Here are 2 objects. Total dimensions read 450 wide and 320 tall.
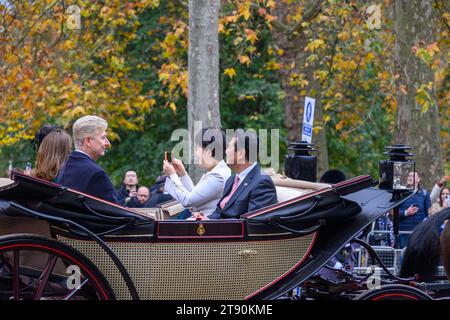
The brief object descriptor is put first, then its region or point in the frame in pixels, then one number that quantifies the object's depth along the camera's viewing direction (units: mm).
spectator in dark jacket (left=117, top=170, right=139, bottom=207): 12977
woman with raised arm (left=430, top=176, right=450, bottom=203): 13734
